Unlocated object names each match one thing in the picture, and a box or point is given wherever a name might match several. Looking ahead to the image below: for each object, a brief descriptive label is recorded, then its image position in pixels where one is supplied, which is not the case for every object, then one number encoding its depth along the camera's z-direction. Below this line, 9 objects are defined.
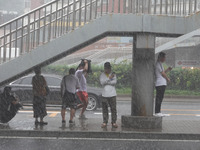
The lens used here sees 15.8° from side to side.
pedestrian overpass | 16.79
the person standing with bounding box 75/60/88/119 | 20.49
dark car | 28.71
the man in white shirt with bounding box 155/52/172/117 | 18.91
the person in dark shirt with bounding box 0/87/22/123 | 17.81
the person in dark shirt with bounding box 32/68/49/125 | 18.31
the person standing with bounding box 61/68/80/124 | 18.55
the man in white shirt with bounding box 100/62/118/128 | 17.70
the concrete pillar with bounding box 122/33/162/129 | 17.50
